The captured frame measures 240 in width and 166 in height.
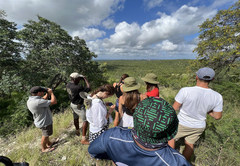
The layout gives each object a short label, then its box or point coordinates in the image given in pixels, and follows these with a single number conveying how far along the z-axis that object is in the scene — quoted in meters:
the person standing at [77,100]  2.59
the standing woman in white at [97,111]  1.73
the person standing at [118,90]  2.57
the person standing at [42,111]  2.05
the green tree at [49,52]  5.38
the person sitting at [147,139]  0.67
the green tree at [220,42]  5.84
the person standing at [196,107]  1.62
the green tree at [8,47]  4.87
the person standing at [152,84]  2.43
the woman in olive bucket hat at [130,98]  1.87
